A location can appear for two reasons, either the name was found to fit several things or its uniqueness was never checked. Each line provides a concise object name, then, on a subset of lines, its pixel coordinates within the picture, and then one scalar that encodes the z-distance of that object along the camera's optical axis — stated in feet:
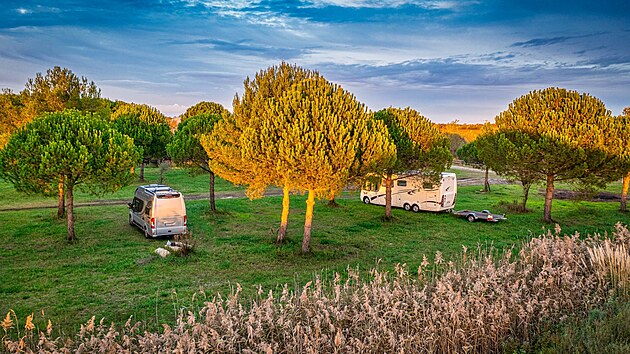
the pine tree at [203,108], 161.27
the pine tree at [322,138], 49.21
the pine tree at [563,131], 76.38
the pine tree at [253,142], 52.21
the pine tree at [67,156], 53.01
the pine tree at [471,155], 141.34
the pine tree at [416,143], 79.97
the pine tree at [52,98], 101.65
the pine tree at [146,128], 118.32
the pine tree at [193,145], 78.89
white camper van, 62.64
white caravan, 94.48
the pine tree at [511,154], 79.49
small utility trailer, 85.76
